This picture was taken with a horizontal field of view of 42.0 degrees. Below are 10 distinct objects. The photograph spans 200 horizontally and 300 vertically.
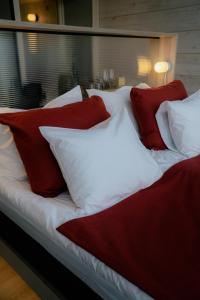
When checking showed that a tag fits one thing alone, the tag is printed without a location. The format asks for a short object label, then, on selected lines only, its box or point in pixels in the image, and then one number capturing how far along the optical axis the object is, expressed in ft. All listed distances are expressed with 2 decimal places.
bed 2.96
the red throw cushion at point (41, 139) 4.08
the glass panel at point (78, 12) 13.32
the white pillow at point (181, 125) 5.49
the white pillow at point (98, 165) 3.76
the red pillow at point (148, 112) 5.81
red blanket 2.48
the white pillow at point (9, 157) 4.58
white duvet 2.71
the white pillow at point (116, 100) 5.98
